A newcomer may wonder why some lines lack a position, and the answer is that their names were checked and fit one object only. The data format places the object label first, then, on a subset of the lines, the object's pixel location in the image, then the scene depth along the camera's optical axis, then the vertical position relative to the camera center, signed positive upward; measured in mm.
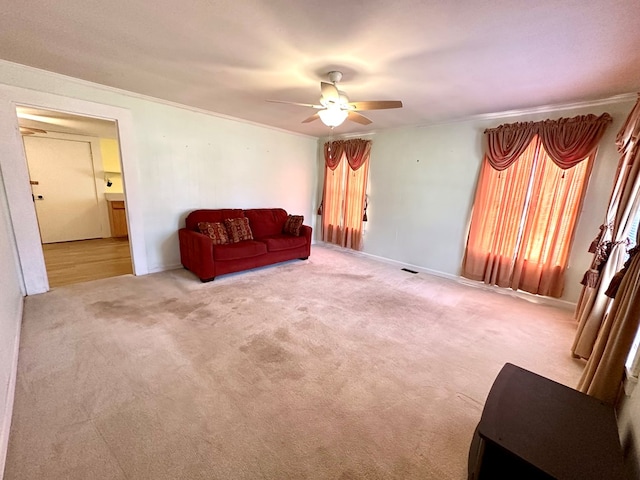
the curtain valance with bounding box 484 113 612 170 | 2822 +690
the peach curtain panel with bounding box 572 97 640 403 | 1394 -609
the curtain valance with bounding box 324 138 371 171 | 4891 +709
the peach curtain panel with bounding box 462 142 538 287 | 3361 -341
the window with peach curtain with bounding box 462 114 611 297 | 2963 -43
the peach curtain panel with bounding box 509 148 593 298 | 3023 -315
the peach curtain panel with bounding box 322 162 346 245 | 5445 -354
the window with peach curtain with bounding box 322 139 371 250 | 4996 -51
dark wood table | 907 -918
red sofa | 3537 -936
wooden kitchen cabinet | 5777 -913
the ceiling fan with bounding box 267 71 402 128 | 2248 +753
